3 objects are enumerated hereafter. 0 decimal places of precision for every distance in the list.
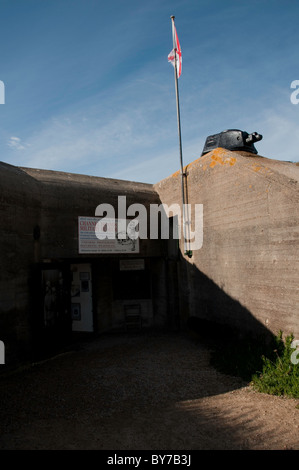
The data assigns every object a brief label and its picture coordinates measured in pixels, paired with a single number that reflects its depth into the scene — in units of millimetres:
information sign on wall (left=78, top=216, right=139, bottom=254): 9328
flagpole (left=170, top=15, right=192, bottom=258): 9922
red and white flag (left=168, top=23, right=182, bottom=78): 10234
